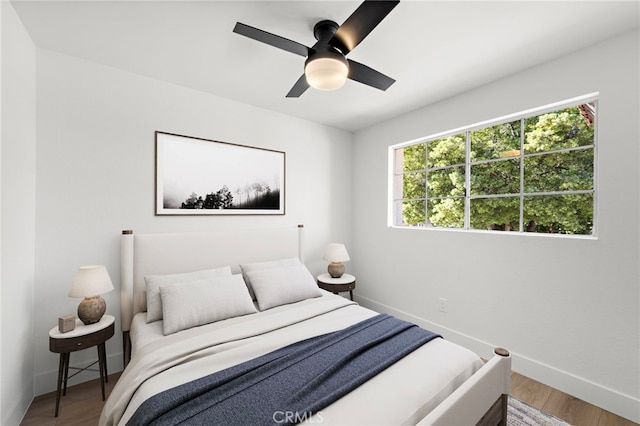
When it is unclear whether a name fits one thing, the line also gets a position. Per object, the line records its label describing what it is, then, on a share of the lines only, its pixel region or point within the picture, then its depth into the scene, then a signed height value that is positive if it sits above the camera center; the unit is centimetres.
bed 115 -79
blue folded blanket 108 -80
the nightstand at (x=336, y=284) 311 -83
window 213 +37
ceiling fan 137 +97
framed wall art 252 +34
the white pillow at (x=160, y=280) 203 -56
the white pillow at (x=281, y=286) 232 -66
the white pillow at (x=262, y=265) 255 -53
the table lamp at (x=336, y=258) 321 -54
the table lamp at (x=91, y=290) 187 -55
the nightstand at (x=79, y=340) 177 -88
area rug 178 -136
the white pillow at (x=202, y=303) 189 -68
